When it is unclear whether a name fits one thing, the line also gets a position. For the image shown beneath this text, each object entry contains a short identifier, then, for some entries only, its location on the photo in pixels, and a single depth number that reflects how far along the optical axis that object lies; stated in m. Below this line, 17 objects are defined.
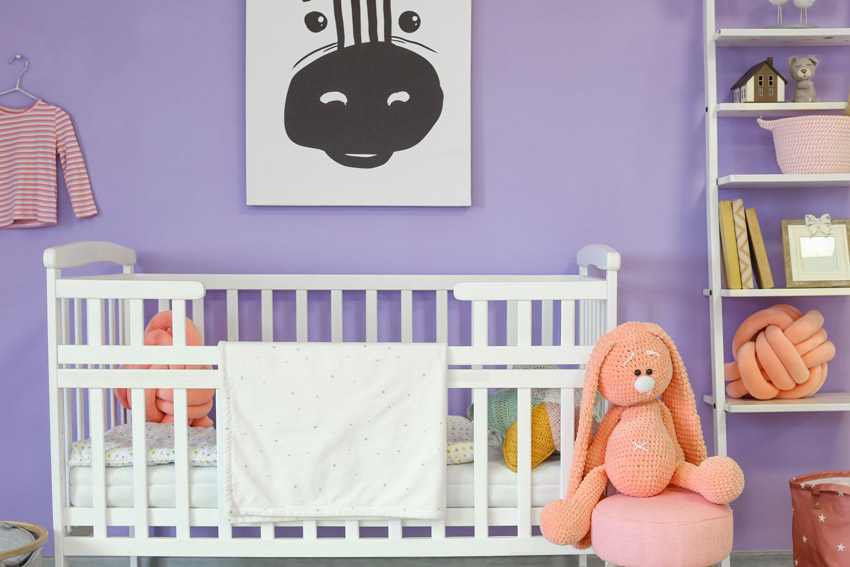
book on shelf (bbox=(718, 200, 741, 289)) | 1.91
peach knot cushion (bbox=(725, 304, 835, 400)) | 1.88
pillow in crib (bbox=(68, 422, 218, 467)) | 1.55
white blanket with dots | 1.48
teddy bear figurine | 1.94
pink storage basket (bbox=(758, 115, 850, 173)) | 1.87
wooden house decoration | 1.93
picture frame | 1.91
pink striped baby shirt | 2.00
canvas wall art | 2.02
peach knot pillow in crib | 1.69
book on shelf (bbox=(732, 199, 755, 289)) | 1.90
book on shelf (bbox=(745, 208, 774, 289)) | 1.91
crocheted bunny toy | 1.43
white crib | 1.51
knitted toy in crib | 1.58
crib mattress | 1.54
